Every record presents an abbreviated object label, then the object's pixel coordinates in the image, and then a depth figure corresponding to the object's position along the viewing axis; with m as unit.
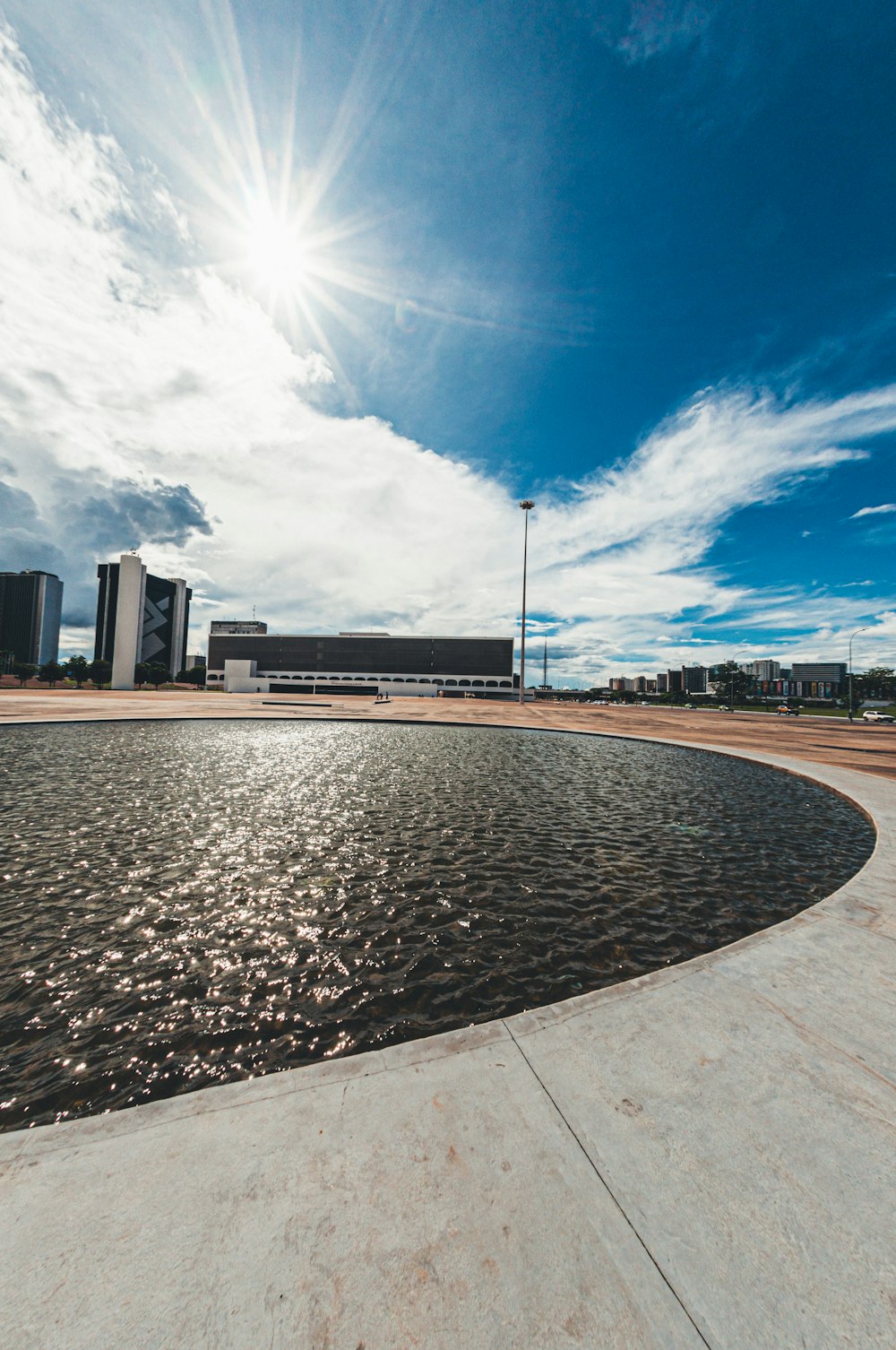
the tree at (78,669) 115.25
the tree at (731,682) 96.19
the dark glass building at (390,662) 138.50
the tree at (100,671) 115.88
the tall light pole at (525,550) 58.69
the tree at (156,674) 118.31
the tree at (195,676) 151.07
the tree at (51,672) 107.62
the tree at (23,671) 110.81
